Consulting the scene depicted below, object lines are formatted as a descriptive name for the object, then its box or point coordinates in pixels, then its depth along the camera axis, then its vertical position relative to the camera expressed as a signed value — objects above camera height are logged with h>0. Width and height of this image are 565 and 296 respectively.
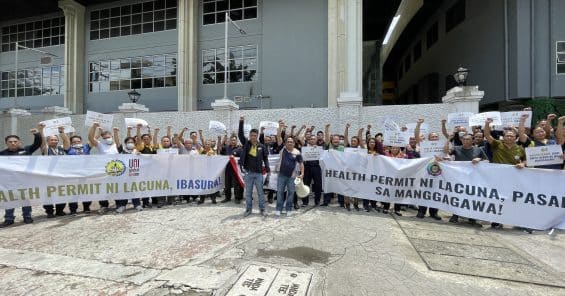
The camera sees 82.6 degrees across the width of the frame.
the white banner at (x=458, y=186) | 6.06 -0.85
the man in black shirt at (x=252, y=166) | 6.89 -0.43
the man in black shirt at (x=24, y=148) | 6.46 -0.05
